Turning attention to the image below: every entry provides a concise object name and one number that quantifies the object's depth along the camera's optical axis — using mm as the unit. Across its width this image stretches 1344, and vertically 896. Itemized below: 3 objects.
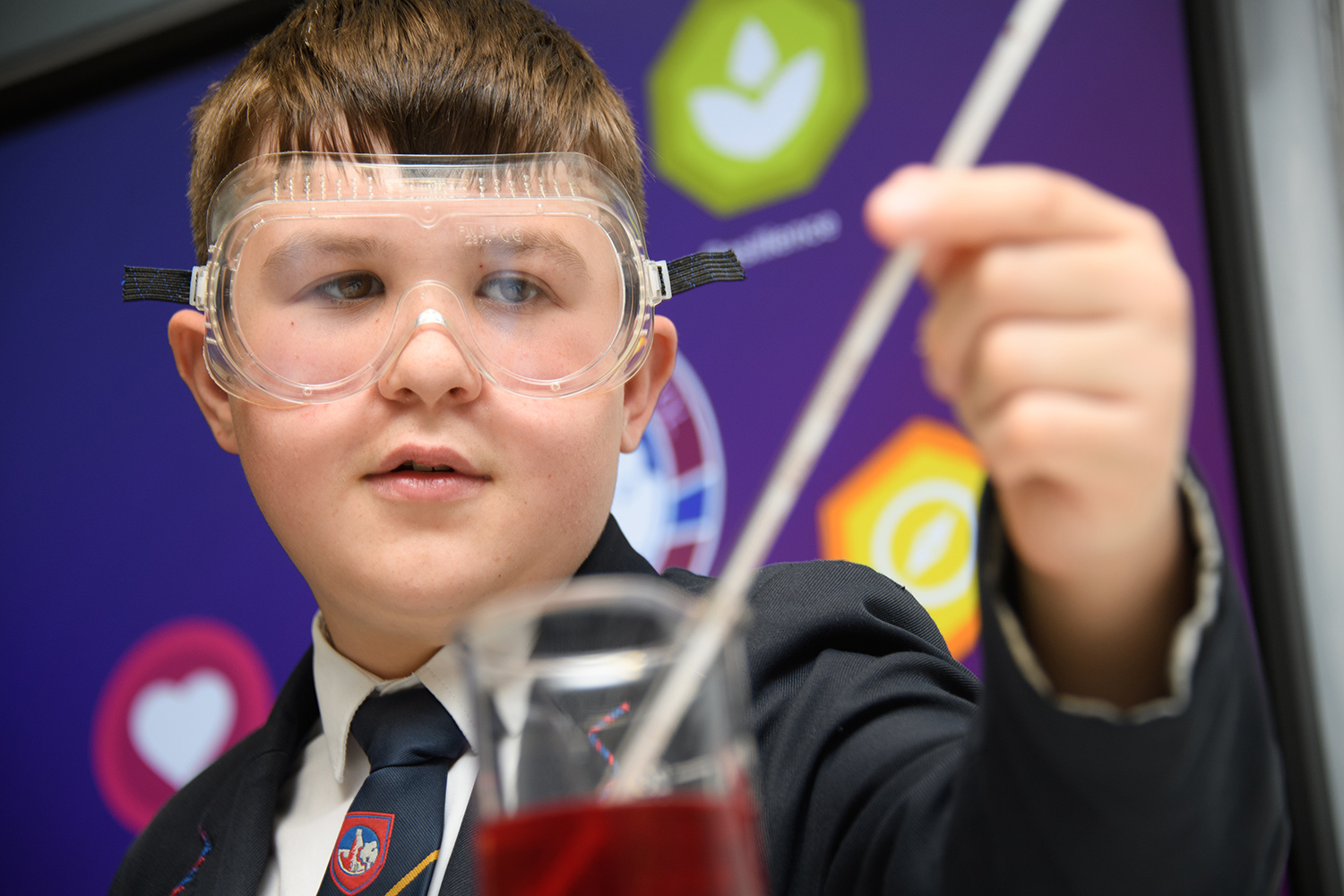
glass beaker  403
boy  451
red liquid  400
